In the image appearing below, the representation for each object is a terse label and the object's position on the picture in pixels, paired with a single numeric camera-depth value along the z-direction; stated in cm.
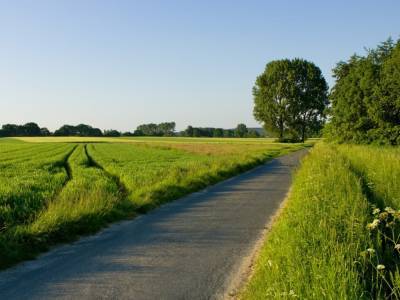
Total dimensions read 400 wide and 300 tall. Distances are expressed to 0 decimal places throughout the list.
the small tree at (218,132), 15750
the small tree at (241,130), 15062
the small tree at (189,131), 16125
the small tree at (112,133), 15125
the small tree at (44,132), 15688
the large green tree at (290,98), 8075
